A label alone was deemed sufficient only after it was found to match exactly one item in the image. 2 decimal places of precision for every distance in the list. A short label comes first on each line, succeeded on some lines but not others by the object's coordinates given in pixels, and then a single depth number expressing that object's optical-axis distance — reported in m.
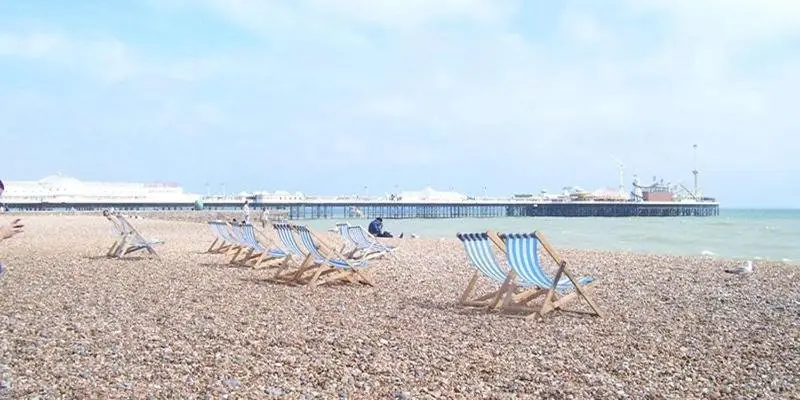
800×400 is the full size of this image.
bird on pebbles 8.49
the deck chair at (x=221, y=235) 9.89
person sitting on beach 17.09
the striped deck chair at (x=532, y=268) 5.00
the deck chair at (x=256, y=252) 8.16
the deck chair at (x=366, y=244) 9.05
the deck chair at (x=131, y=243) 9.23
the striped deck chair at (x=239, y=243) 8.60
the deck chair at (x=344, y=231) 9.28
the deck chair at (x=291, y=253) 6.69
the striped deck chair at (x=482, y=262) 5.40
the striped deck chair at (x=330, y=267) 6.54
